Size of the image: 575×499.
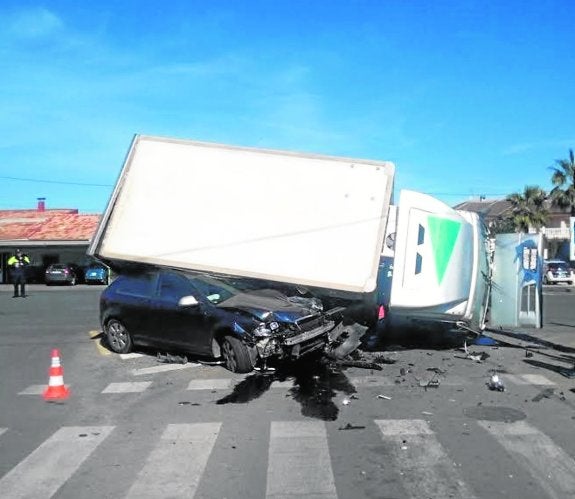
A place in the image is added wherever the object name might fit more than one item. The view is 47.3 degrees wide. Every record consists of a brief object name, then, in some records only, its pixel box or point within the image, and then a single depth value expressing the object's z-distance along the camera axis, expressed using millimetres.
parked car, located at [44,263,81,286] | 38312
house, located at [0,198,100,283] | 41719
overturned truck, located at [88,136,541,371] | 9680
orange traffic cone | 8070
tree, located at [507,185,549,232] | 55250
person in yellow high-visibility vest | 25672
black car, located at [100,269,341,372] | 9180
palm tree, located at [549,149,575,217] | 51406
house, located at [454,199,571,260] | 53031
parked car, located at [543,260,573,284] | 38812
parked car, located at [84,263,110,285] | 39281
